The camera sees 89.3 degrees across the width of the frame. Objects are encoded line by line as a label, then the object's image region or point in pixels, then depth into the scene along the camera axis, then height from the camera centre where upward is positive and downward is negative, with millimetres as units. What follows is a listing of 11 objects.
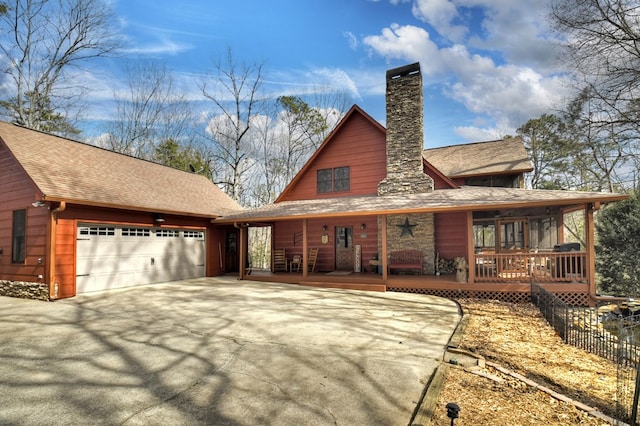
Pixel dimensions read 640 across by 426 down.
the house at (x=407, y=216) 9352 +490
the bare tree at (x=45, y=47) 18812 +11096
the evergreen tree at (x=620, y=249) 13922 -936
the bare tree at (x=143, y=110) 25125 +9547
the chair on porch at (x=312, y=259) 13510 -1242
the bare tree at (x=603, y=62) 11750 +6361
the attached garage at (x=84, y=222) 9102 +284
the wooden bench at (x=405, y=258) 11625 -1069
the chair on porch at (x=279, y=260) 14234 -1327
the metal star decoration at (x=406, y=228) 11953 +45
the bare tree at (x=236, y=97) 25125 +10436
